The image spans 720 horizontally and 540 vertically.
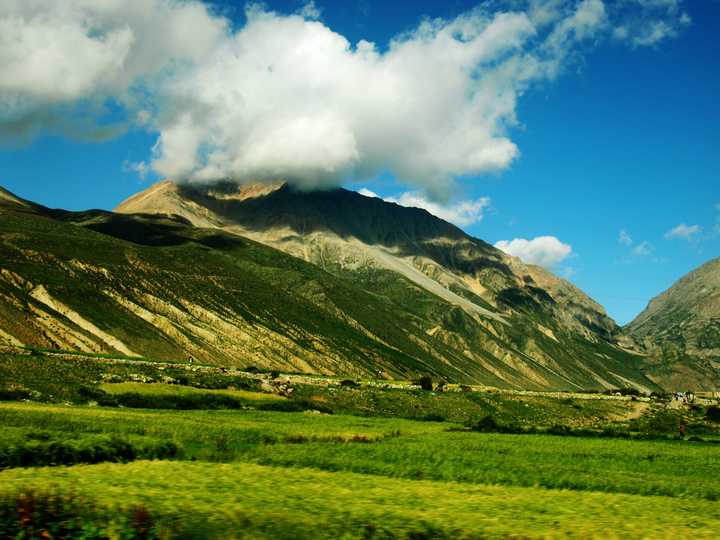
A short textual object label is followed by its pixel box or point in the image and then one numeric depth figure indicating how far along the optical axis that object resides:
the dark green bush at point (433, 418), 85.73
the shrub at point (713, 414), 118.03
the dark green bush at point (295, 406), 81.00
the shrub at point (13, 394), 60.43
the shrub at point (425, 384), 150.43
